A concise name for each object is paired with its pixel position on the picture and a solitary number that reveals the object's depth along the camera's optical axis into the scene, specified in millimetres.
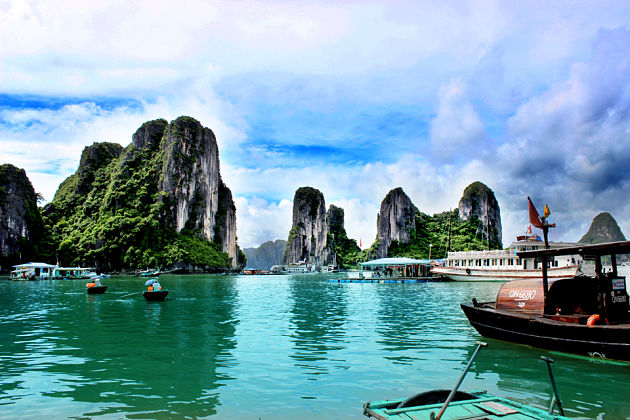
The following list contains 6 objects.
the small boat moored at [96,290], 36750
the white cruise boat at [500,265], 50719
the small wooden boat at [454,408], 5484
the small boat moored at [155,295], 30109
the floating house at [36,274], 72438
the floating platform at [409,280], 62569
